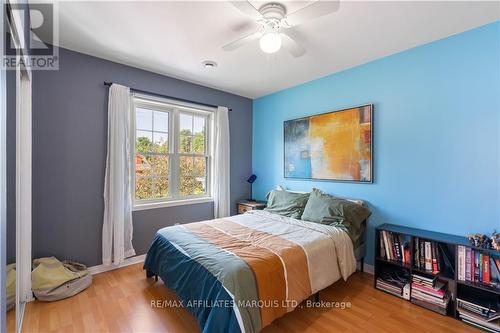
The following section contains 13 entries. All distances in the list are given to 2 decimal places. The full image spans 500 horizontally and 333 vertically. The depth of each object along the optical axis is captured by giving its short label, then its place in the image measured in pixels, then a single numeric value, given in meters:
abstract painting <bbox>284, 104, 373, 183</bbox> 2.90
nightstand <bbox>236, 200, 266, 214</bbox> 3.82
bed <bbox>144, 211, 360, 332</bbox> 1.56
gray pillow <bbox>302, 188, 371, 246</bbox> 2.61
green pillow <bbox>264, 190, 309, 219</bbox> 3.13
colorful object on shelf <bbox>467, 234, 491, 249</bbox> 1.91
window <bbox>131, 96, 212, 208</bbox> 3.27
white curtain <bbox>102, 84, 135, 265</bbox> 2.80
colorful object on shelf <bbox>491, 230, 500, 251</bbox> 1.85
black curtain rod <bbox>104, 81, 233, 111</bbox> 2.85
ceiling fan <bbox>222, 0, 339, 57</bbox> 1.57
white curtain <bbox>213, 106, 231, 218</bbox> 3.88
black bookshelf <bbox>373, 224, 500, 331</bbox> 1.96
